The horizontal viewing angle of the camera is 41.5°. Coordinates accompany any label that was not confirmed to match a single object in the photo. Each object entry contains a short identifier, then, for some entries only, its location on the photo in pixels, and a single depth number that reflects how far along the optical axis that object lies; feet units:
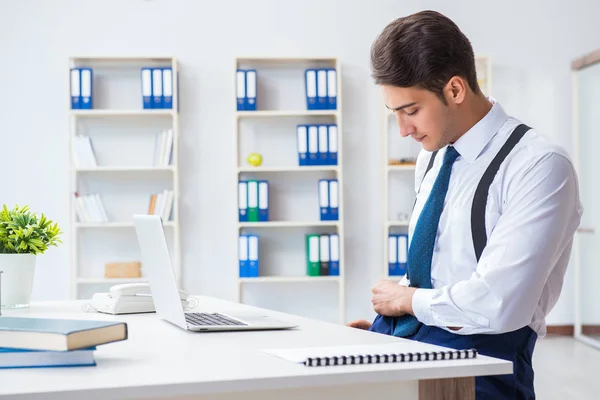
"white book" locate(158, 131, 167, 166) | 17.37
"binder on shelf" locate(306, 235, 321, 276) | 17.43
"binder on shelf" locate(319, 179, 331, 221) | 17.46
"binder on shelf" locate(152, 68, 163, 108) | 17.24
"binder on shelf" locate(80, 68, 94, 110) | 17.15
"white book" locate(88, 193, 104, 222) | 17.31
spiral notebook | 3.90
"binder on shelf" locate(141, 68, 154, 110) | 17.22
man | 5.02
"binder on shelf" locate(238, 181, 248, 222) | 17.33
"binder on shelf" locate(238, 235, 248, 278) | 17.37
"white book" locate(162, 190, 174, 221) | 17.35
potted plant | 7.26
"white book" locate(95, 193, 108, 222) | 17.34
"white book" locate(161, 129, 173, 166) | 17.28
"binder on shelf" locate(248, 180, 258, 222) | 17.30
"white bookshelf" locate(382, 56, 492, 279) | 18.43
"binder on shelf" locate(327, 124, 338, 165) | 17.38
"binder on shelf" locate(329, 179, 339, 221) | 17.44
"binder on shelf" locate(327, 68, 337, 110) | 17.49
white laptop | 5.36
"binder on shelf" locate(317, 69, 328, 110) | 17.47
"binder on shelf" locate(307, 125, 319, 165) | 17.42
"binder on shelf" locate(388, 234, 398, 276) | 17.54
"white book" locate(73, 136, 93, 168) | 17.29
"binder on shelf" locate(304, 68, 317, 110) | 17.48
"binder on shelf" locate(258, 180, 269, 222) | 17.35
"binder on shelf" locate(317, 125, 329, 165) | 17.43
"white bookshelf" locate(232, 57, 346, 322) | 18.34
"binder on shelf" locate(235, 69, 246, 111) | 17.40
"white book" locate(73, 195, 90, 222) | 17.25
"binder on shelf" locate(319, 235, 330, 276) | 17.40
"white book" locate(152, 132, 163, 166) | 17.52
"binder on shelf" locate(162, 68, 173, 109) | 17.26
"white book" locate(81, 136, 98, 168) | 17.33
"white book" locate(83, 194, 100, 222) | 17.31
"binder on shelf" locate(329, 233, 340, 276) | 17.49
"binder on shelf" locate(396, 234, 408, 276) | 17.51
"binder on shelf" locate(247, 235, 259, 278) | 17.37
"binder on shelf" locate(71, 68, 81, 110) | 17.16
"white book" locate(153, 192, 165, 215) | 17.38
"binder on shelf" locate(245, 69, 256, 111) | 17.39
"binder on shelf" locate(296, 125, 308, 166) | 17.42
